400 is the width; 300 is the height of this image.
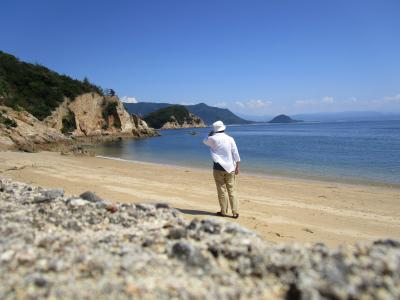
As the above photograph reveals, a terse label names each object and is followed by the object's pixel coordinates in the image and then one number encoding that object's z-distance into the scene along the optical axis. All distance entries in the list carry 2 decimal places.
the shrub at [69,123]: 52.88
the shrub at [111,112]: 65.14
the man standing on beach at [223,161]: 7.16
